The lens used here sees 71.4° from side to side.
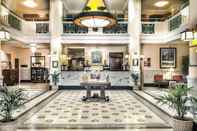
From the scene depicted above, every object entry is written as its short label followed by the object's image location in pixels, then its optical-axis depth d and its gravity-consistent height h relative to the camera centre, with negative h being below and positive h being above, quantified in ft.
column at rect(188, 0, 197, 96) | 15.98 +1.23
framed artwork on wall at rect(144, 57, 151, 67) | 31.45 +0.55
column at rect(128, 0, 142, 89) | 26.27 +6.28
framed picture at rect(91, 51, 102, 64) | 33.88 +2.14
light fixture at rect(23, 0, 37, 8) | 30.38 +14.13
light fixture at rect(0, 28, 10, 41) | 16.17 +3.56
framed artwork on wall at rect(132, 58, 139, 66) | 26.10 +0.47
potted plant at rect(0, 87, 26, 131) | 9.48 -2.59
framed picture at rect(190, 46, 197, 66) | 16.05 +1.08
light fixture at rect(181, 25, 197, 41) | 14.79 +3.15
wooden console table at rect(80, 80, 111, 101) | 17.98 -2.67
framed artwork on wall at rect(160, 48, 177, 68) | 30.83 +1.64
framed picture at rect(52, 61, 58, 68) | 26.18 +0.35
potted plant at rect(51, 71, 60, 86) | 25.54 -2.27
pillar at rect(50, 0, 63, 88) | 26.18 +5.75
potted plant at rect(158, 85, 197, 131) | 9.28 -2.84
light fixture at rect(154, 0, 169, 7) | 30.03 +13.80
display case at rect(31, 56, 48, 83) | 35.81 -1.34
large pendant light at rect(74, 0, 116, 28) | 16.13 +6.10
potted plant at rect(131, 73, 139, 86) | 25.52 -2.34
